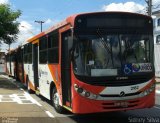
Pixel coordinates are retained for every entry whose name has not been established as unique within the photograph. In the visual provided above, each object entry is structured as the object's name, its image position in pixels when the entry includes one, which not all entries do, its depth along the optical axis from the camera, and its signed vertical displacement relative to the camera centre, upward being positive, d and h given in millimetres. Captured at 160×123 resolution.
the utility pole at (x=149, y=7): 18627 +4507
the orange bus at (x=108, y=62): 5901 -6
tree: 16205 +2934
